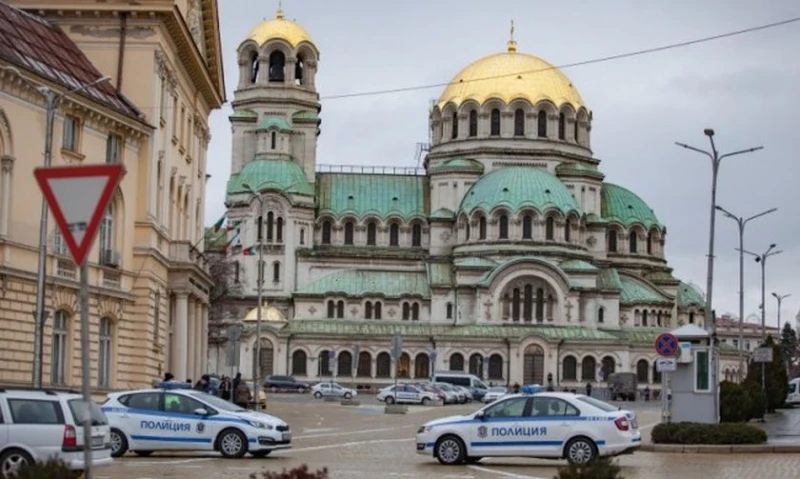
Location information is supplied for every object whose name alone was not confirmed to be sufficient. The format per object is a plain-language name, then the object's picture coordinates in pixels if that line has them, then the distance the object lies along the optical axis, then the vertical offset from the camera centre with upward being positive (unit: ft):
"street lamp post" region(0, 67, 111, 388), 102.22 +5.95
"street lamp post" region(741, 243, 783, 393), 252.62 +17.29
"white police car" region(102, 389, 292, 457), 97.50 -3.96
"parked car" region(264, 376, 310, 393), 342.23 -4.03
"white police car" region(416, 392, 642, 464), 93.25 -3.79
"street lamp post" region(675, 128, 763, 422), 124.38 +11.12
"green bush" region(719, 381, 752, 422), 140.95 -2.85
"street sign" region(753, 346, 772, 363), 197.47 +2.44
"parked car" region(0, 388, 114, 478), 71.67 -3.18
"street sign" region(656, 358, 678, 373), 117.60 +0.57
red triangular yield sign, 44.68 +4.91
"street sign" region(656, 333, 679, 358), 116.57 +2.02
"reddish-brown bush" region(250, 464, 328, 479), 45.27 -3.25
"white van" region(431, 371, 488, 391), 322.55 -2.18
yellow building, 123.24 +18.13
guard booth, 123.03 -0.67
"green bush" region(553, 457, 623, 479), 49.11 -3.29
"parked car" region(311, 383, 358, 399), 295.69 -4.68
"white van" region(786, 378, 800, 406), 261.77 -3.49
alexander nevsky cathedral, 371.15 +33.10
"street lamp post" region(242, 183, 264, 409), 184.73 -0.65
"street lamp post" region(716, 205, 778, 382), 217.97 +16.89
